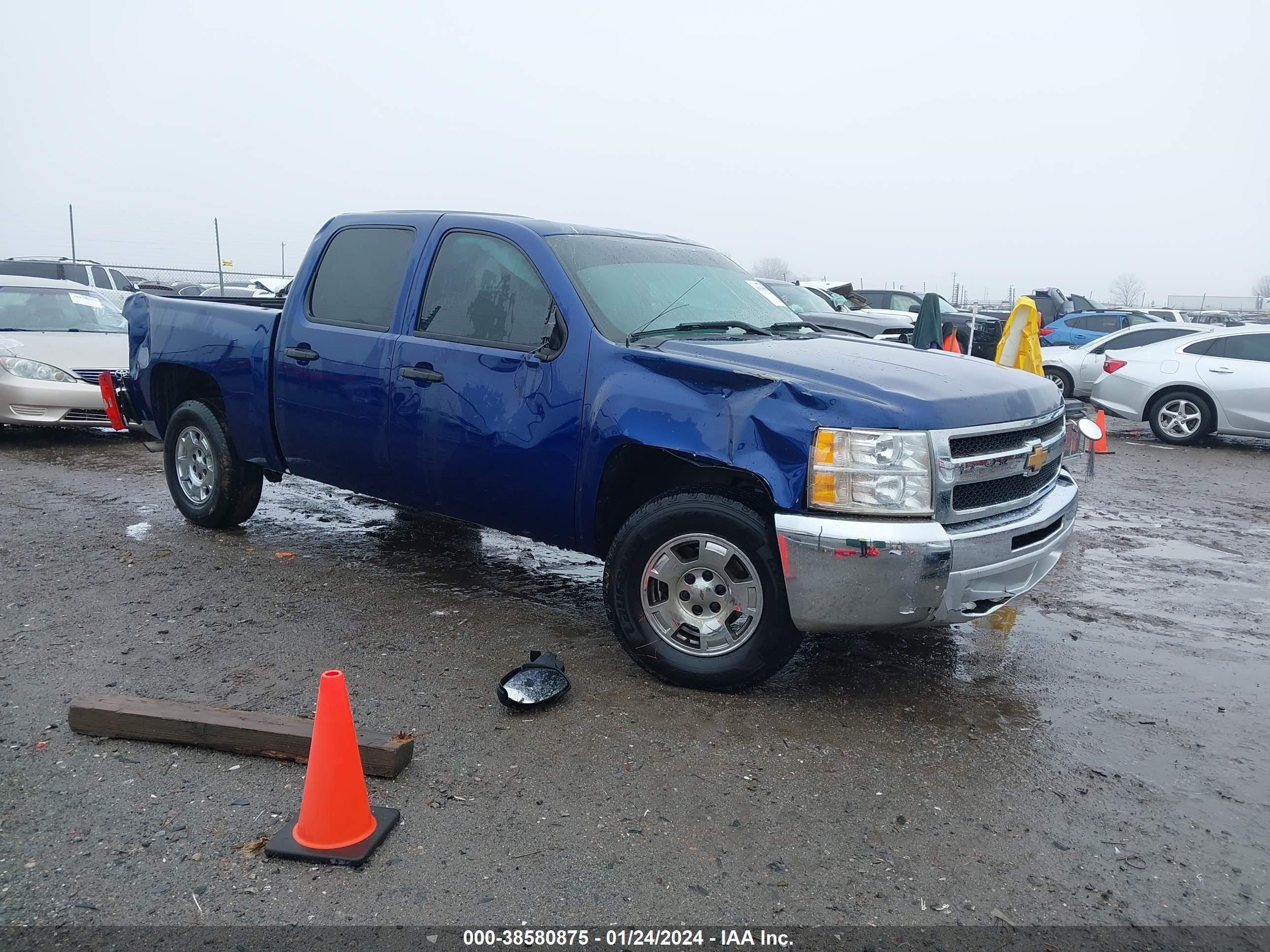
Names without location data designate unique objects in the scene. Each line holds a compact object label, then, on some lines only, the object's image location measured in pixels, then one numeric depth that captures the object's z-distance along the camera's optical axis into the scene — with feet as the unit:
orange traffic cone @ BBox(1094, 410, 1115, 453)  32.21
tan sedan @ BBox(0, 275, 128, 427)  30.73
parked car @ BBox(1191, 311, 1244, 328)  119.96
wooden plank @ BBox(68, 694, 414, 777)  10.92
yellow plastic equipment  33.01
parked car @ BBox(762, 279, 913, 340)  42.47
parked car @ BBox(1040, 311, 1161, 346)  73.10
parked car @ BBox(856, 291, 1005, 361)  62.28
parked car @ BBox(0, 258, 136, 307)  60.23
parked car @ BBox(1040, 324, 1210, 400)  47.91
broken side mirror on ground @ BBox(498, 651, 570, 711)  12.57
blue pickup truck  11.89
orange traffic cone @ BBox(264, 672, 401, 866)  9.36
